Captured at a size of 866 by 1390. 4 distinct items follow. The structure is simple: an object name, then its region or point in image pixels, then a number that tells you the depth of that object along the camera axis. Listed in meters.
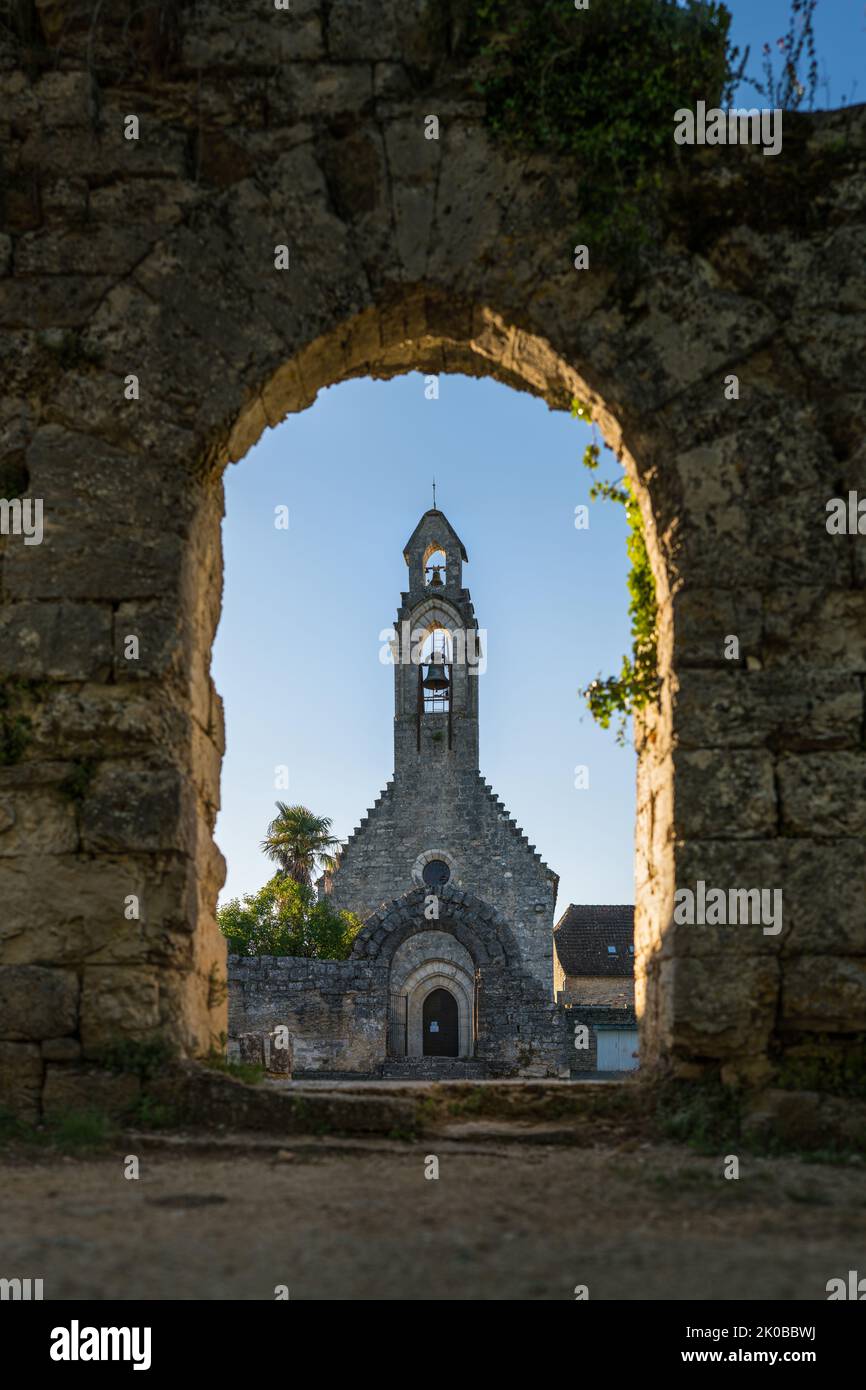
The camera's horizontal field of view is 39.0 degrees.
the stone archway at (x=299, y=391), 4.84
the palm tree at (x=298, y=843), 35.56
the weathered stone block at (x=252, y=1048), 13.56
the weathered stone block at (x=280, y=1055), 12.40
